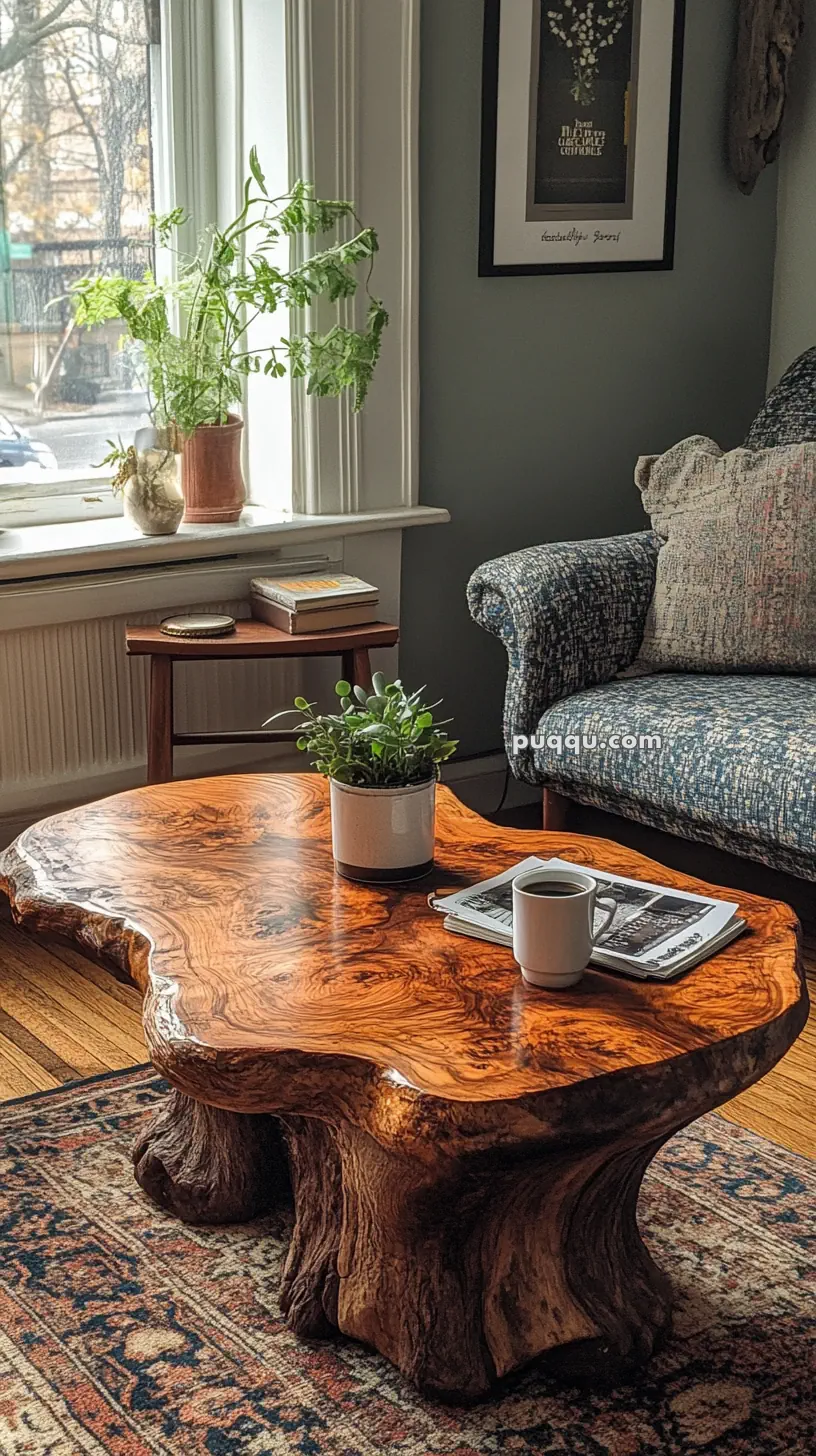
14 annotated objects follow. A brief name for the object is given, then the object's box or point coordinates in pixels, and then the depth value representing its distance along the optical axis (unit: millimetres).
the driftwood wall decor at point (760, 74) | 3625
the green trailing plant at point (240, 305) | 2953
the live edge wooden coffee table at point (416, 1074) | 1440
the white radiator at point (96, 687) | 2943
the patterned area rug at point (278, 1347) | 1612
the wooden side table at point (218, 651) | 2844
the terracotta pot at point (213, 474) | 3131
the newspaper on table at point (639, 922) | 1646
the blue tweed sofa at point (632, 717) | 2605
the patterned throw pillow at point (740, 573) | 2975
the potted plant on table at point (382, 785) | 1853
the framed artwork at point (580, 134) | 3309
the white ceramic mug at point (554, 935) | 1567
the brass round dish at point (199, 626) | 2881
